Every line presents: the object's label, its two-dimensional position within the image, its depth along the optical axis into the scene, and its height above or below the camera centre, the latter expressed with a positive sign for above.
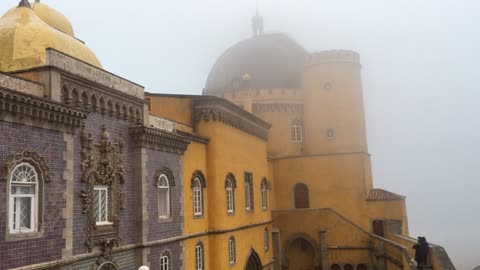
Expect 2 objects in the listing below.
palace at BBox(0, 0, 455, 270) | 11.95 +1.58
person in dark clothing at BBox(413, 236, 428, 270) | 18.52 -1.98
